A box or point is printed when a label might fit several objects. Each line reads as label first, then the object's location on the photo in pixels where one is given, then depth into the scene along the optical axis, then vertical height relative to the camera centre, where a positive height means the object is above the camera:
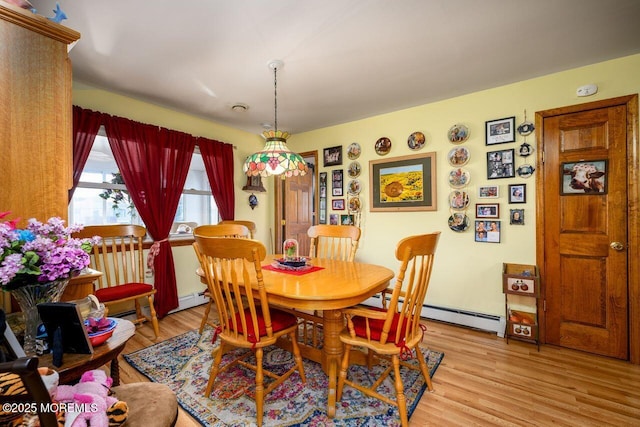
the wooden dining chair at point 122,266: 2.37 -0.50
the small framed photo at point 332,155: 3.83 +0.82
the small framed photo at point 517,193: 2.62 +0.17
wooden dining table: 1.52 -0.45
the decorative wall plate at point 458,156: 2.89 +0.59
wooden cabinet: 1.21 +0.48
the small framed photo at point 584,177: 2.31 +0.28
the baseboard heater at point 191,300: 3.32 -1.09
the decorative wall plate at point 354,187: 3.66 +0.35
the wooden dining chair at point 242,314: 1.47 -0.58
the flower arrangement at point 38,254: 0.91 -0.13
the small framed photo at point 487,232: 2.73 -0.21
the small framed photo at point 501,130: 2.66 +0.80
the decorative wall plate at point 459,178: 2.88 +0.36
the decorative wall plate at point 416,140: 3.17 +0.84
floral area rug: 1.58 -1.19
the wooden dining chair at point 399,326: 1.46 -0.68
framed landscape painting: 3.12 +0.35
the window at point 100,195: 2.71 +0.22
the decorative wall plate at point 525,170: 2.58 +0.38
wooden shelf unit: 2.42 -0.86
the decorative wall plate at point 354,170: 3.66 +0.58
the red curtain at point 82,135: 2.50 +0.76
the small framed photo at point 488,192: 2.74 +0.20
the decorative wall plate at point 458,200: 2.88 +0.12
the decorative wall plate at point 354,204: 3.65 +0.12
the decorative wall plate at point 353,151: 3.66 +0.84
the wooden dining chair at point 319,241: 2.44 -0.28
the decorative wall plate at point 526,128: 2.58 +0.79
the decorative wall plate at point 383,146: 3.42 +0.84
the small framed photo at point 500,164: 2.67 +0.47
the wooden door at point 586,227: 2.25 -0.15
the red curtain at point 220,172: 3.56 +0.58
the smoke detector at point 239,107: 3.12 +1.25
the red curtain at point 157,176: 2.83 +0.44
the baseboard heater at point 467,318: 2.69 -1.13
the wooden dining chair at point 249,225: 3.38 -0.14
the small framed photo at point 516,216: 2.62 -0.06
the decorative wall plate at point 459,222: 2.89 -0.11
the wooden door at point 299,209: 4.41 +0.08
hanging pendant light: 2.17 +0.44
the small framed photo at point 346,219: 3.70 -0.09
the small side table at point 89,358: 0.94 -0.52
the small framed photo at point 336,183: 3.81 +0.42
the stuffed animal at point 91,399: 0.80 -0.58
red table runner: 2.03 -0.44
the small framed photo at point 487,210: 2.74 +0.01
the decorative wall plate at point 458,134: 2.89 +0.84
